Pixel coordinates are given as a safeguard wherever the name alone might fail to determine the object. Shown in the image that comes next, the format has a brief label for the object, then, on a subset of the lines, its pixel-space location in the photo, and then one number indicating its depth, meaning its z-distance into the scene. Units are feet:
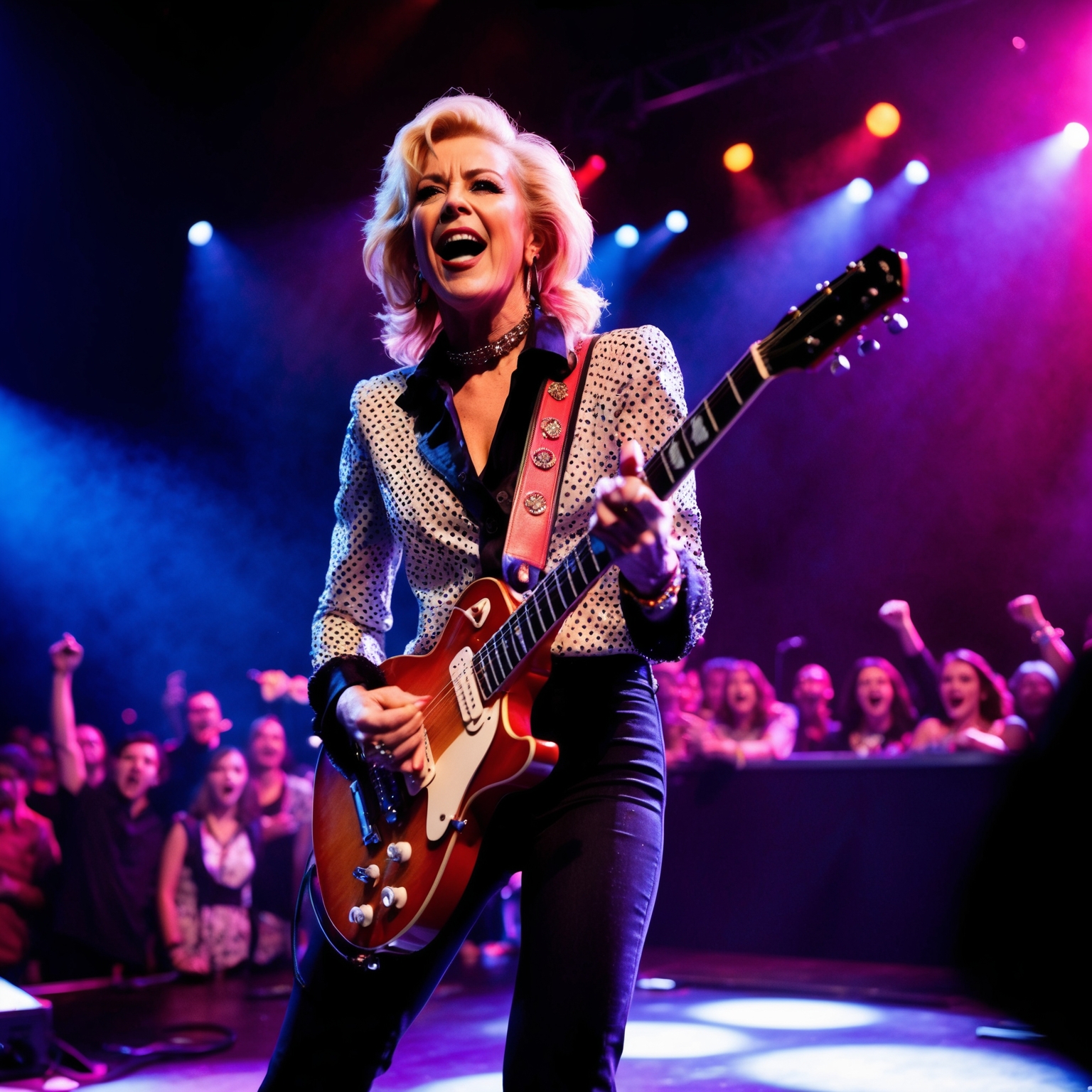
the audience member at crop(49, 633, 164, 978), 24.30
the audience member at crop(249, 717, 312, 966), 25.53
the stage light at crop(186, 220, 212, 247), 33.50
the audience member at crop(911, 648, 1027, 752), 26.11
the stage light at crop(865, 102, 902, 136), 35.70
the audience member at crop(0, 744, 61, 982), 23.68
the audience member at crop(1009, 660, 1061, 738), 25.63
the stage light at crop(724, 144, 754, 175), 37.55
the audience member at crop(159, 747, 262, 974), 24.98
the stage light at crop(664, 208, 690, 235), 38.78
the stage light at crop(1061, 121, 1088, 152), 33.42
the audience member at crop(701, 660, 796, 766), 29.30
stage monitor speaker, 12.06
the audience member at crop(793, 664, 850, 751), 30.94
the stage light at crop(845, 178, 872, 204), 37.06
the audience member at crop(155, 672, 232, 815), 26.43
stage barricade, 22.33
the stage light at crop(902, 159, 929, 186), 36.27
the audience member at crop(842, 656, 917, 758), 28.40
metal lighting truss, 31.12
